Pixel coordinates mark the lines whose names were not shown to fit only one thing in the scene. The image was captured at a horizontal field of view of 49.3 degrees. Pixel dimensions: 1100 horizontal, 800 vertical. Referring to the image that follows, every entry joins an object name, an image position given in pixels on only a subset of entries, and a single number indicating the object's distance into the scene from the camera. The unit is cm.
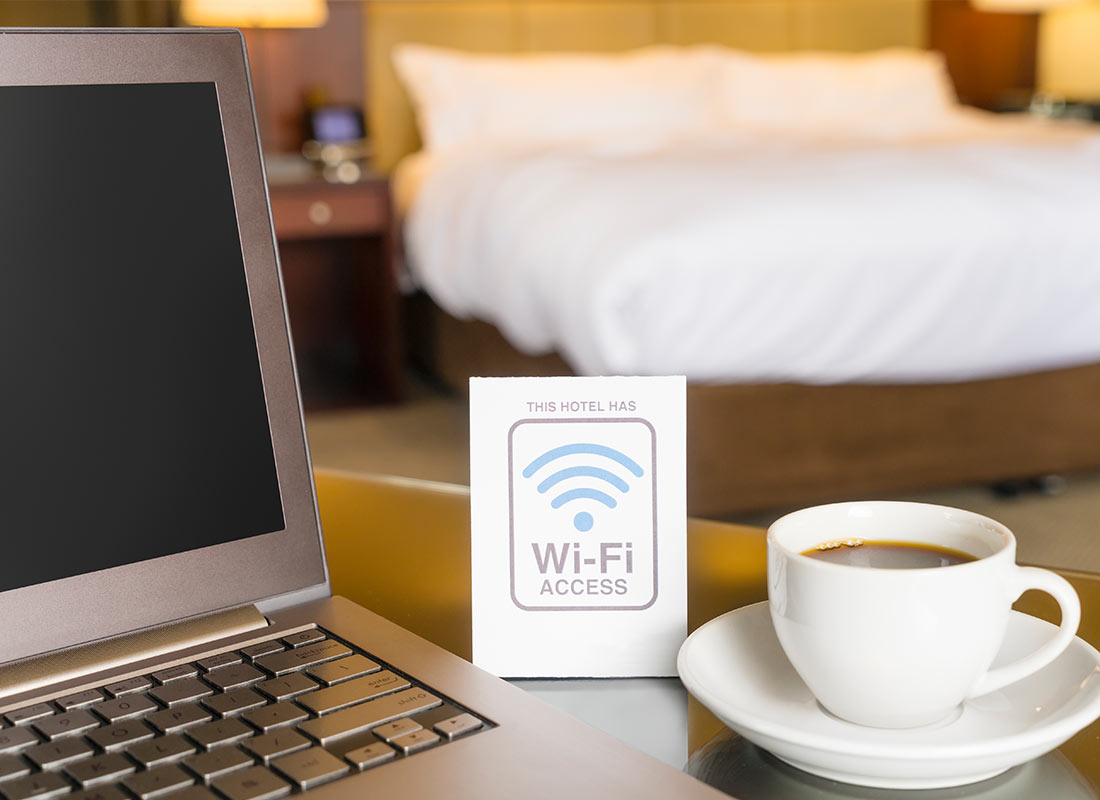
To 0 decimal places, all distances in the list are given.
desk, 49
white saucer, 46
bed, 224
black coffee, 54
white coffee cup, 48
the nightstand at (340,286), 354
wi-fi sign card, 61
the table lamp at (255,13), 346
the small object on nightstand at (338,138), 384
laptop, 48
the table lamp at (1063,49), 481
